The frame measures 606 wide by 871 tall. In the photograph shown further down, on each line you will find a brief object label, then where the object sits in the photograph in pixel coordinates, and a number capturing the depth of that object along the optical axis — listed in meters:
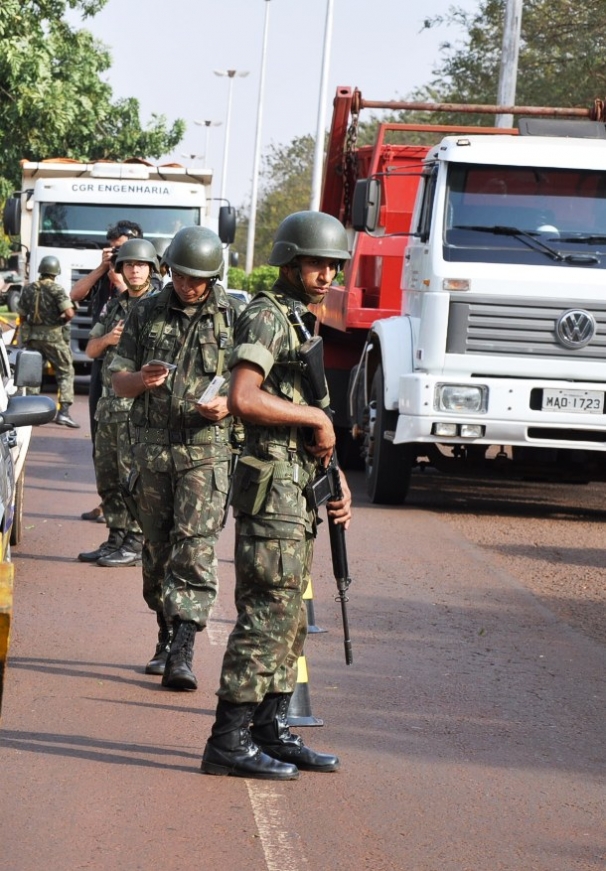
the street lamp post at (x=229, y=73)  70.88
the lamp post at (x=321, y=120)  33.47
